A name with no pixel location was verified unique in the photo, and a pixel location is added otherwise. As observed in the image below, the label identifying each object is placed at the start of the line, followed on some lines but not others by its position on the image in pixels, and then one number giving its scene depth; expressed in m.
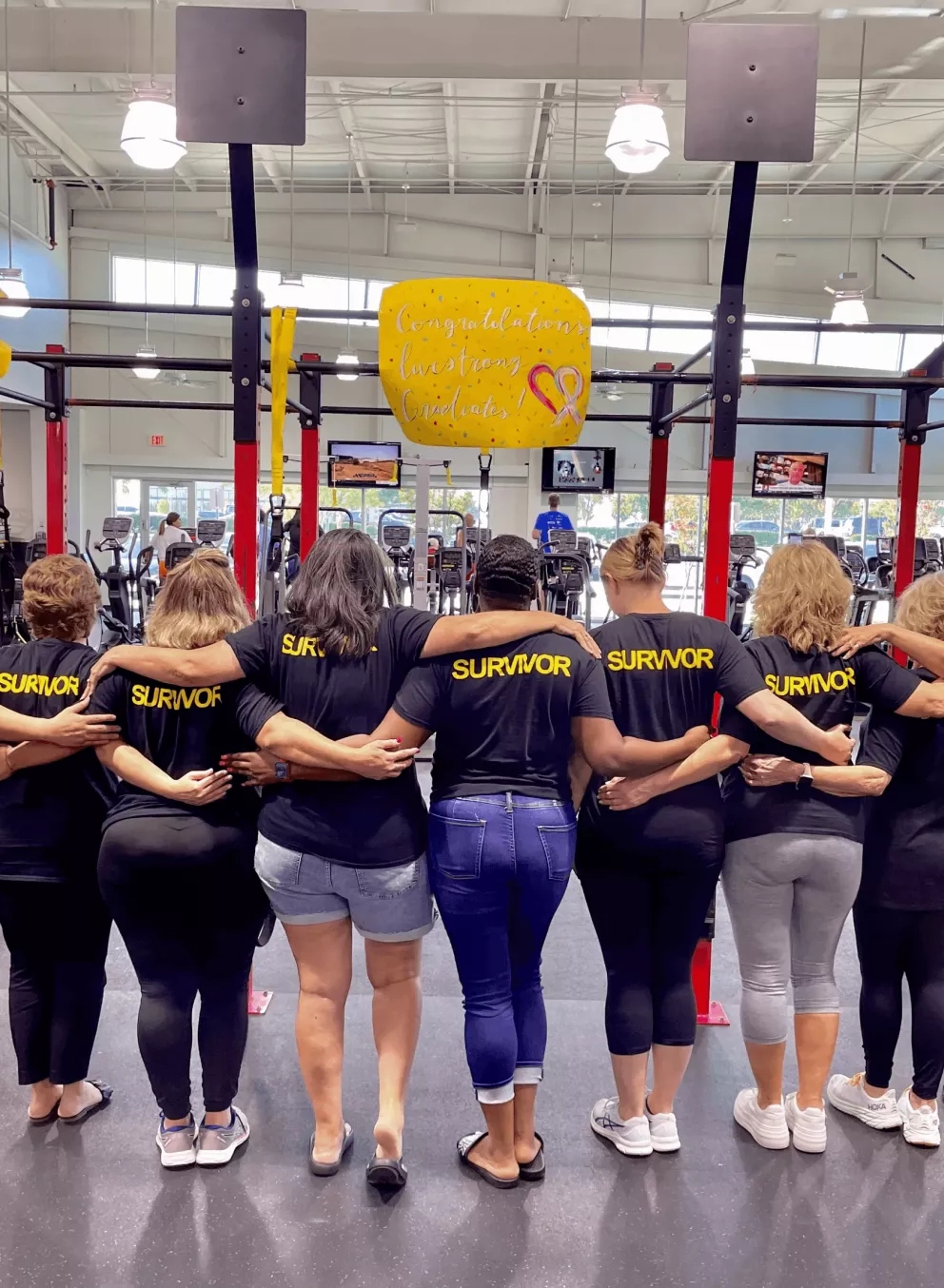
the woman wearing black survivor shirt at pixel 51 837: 2.43
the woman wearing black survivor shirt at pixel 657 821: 2.39
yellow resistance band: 3.10
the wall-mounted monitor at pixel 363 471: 8.70
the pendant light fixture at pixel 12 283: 9.38
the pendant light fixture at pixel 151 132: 5.39
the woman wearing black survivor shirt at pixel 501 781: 2.25
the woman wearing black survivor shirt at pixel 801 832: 2.44
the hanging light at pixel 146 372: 13.67
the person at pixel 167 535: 12.44
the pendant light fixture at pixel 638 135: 5.58
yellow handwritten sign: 2.88
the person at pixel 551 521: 10.65
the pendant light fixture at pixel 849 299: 9.72
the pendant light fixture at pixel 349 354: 12.69
